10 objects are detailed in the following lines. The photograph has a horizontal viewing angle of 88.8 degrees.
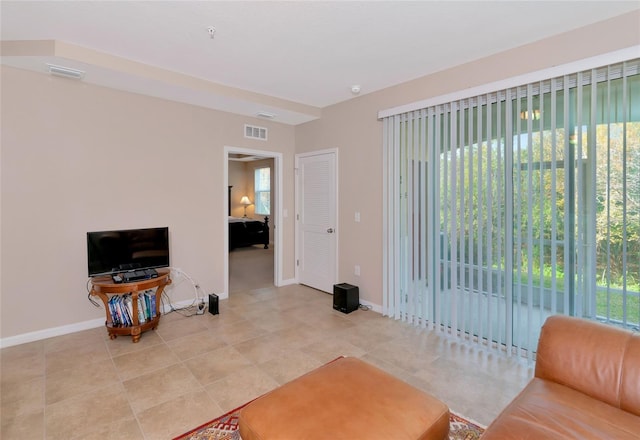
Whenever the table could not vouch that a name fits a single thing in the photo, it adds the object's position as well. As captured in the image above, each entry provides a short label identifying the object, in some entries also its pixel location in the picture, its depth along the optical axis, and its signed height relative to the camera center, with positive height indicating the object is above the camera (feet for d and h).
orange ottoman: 4.30 -2.80
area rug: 6.15 -4.14
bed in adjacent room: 27.62 -1.39
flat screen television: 10.51 -1.13
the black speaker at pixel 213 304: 12.60 -3.41
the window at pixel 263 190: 31.68 +2.57
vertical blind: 7.57 +0.21
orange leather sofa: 4.16 -2.63
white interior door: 14.99 -0.20
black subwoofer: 12.78 -3.25
